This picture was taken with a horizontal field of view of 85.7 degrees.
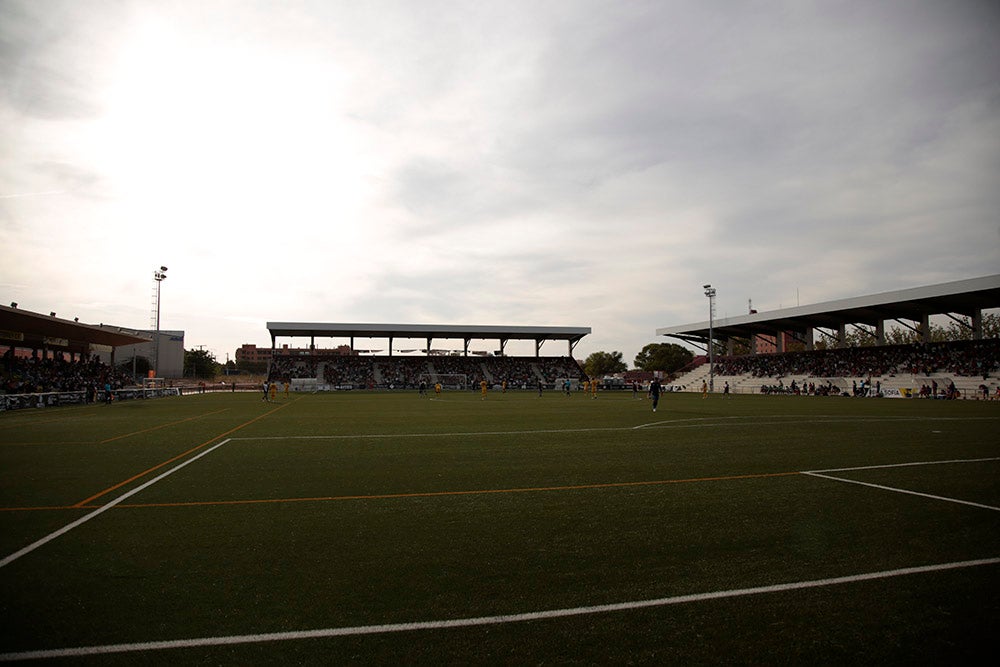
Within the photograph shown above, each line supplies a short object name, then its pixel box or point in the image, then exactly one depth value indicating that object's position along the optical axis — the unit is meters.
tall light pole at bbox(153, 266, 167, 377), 51.69
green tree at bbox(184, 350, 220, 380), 121.12
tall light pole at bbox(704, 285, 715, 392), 56.22
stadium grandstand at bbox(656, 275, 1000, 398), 46.94
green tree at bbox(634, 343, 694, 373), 120.00
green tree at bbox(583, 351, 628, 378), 138.38
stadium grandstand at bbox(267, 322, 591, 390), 68.50
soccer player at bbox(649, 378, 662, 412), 26.78
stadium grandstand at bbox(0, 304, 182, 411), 34.22
